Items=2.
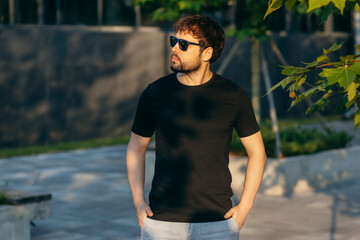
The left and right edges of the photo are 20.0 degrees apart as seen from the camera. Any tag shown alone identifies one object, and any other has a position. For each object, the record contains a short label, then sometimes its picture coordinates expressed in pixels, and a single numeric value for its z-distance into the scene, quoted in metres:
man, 5.64
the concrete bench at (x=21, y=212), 10.41
